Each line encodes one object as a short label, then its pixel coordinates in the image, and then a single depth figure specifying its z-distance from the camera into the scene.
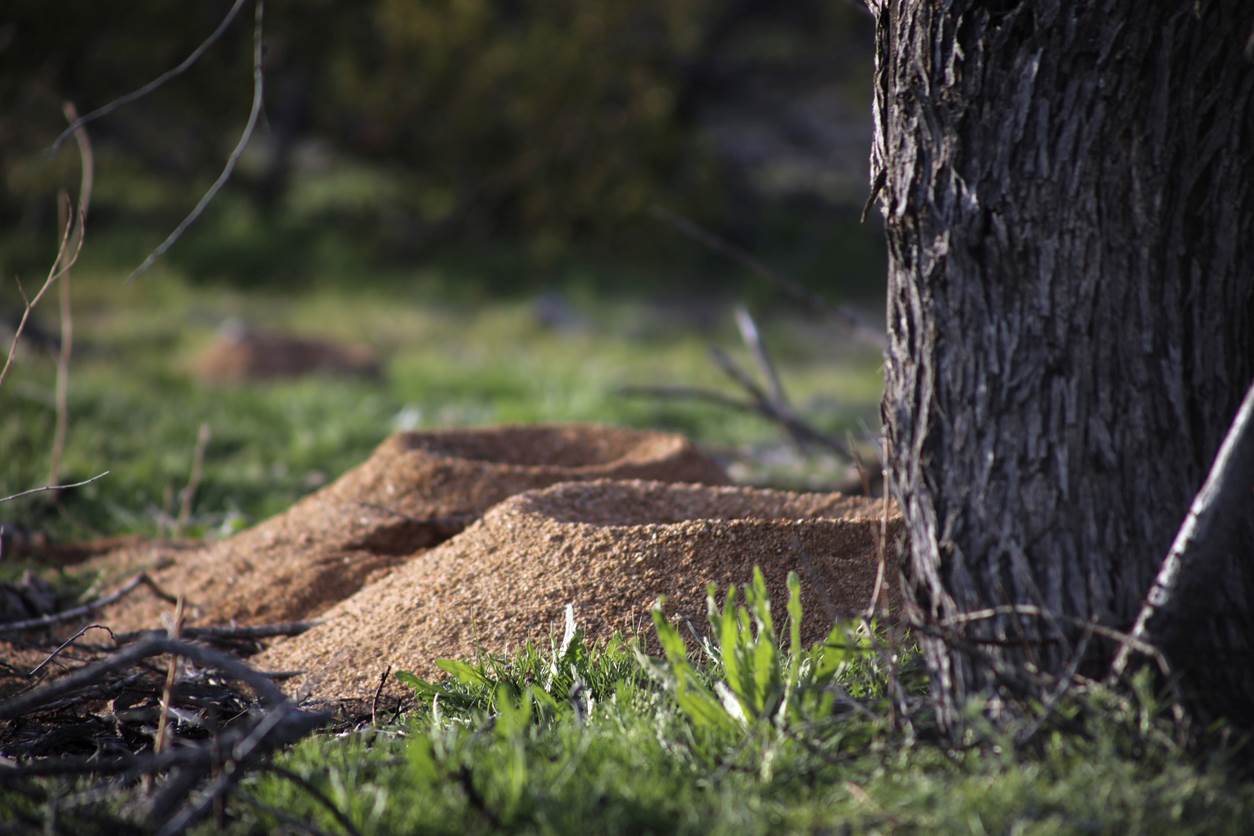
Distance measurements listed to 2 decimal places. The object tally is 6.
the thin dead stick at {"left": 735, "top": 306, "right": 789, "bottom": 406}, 8.12
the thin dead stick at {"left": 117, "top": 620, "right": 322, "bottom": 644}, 5.41
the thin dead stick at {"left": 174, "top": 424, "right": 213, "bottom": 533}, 7.11
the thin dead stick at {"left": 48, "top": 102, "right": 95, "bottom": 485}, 5.72
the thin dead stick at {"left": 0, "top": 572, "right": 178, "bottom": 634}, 5.45
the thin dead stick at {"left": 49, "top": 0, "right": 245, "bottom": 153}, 4.89
